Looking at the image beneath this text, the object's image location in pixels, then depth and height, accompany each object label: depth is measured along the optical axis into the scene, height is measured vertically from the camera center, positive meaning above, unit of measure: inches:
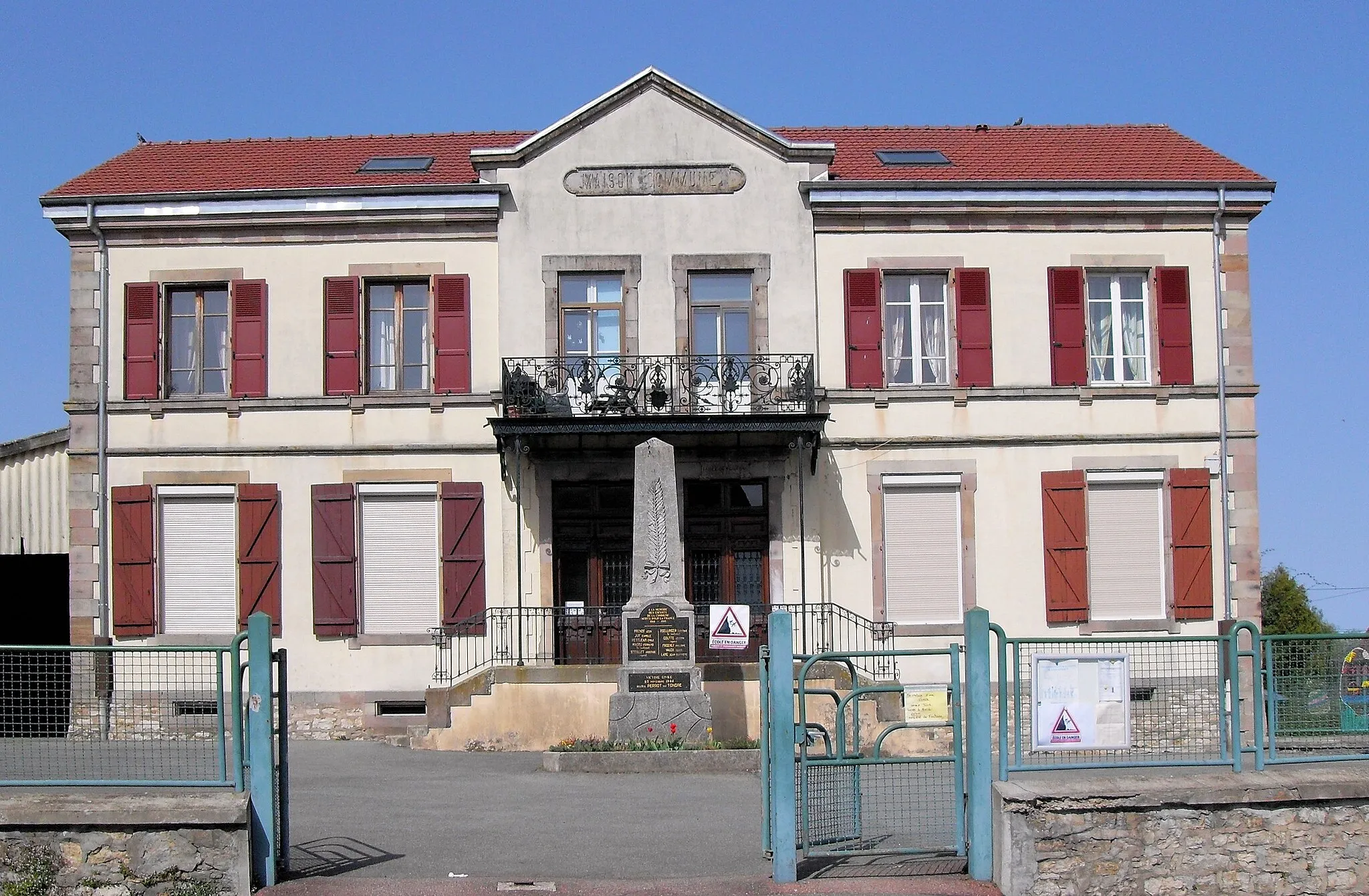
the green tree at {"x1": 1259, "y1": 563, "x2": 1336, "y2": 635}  1624.0 -47.8
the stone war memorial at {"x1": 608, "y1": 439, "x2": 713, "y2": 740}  659.4 -25.5
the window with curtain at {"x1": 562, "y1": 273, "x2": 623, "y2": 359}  825.5 +139.1
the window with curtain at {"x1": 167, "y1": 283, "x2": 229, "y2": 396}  827.4 +129.3
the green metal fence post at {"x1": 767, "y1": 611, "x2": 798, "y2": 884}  386.3 -45.2
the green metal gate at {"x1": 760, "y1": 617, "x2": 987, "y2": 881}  389.4 -58.0
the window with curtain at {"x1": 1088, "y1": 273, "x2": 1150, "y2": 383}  832.3 +127.8
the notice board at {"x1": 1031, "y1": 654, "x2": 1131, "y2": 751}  392.8 -34.9
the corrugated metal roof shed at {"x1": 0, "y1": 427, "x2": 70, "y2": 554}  896.9 +47.3
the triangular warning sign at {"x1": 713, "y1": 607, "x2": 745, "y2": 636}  723.4 -25.2
